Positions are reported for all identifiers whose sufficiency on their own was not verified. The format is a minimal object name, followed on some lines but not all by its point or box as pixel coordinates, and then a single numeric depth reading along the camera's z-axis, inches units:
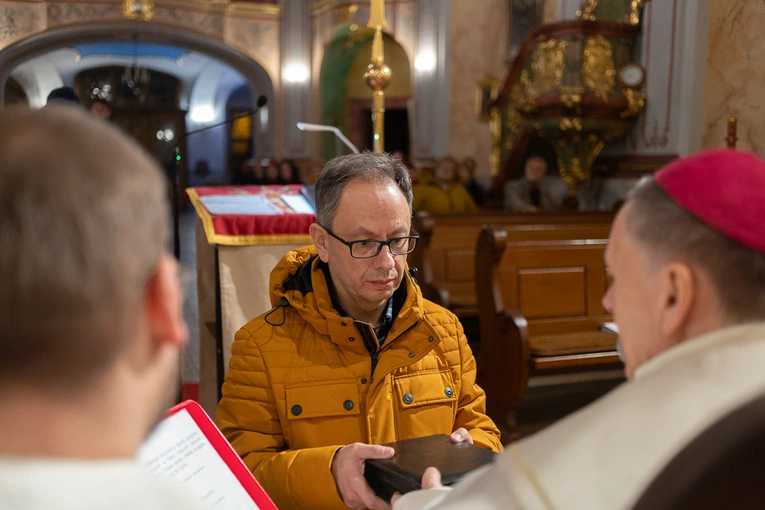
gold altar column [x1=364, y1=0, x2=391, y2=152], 124.4
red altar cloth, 107.7
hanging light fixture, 776.9
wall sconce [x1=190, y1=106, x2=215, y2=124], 812.0
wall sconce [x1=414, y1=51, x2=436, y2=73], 471.5
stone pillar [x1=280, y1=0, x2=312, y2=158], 583.5
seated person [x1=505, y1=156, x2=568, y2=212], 321.7
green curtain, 582.2
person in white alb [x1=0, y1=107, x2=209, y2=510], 21.6
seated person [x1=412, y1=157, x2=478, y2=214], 322.3
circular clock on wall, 293.3
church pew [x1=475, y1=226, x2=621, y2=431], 166.4
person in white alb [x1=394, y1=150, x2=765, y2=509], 29.9
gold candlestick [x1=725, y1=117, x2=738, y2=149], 226.1
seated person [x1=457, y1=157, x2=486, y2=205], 376.2
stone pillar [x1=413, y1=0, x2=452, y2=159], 451.5
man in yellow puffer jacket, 69.9
